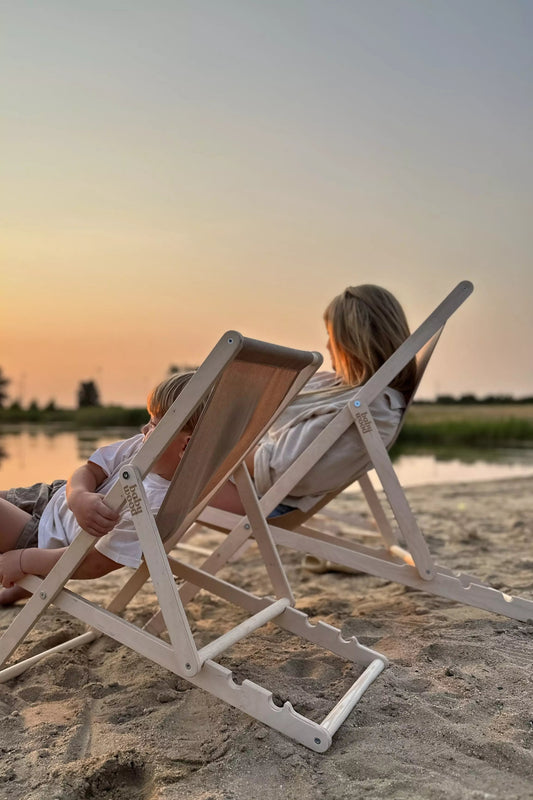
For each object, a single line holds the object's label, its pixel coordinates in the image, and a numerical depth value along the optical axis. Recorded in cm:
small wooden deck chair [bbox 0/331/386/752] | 195
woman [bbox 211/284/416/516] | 316
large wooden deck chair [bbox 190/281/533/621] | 294
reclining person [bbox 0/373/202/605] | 241
